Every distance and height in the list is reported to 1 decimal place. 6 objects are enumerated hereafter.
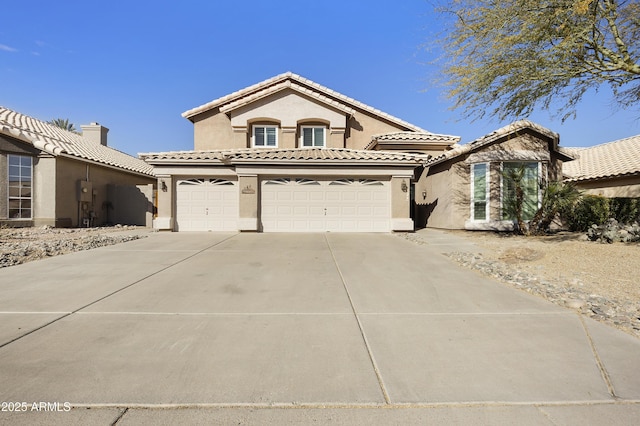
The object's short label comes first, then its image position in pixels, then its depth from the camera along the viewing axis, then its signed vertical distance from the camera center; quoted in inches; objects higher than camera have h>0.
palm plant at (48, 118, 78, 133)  1472.7 +381.8
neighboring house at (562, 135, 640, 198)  601.0 +85.2
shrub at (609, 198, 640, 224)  444.8 +4.9
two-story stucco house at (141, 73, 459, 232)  561.9 +36.5
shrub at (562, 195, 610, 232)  473.1 +0.6
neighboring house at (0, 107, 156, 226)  588.7 +54.6
